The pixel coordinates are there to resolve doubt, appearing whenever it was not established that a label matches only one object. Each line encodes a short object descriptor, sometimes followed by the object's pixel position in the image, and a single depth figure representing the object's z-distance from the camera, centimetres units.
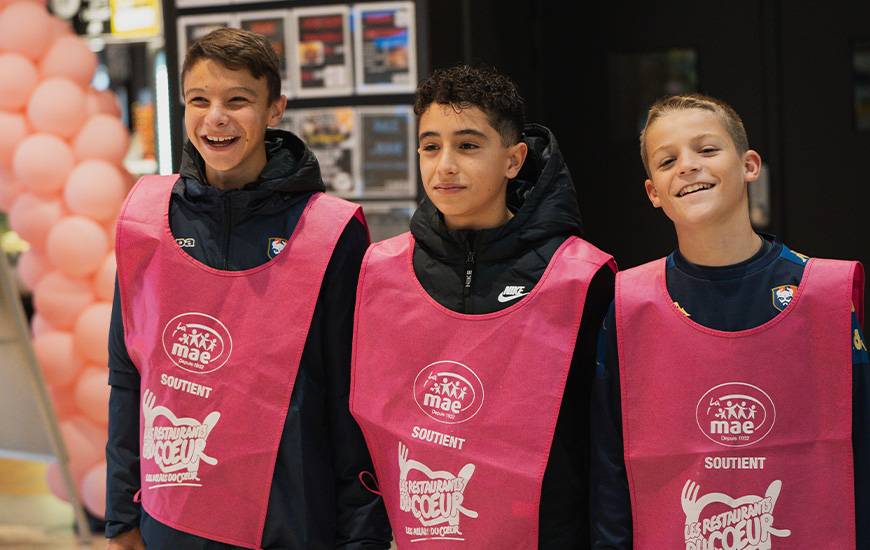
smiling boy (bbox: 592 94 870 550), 195
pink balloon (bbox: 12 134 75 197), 446
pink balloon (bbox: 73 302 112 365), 449
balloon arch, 448
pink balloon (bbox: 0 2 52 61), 452
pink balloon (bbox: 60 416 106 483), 471
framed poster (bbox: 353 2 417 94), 434
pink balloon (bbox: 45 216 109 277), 445
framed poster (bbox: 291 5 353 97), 444
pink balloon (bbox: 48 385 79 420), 476
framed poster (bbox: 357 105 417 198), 441
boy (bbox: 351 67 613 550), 207
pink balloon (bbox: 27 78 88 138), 449
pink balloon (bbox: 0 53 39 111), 447
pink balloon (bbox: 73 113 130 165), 456
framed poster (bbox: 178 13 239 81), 459
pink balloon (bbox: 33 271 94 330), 454
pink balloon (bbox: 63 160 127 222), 448
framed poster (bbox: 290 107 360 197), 447
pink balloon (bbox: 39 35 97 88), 457
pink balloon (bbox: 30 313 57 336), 467
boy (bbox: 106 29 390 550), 218
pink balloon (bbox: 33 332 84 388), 462
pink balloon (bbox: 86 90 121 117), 464
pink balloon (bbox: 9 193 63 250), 453
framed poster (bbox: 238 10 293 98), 450
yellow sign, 481
